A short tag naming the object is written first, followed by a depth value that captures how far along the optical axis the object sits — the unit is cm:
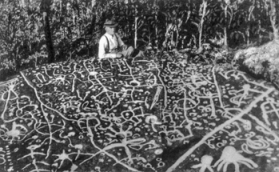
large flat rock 293
